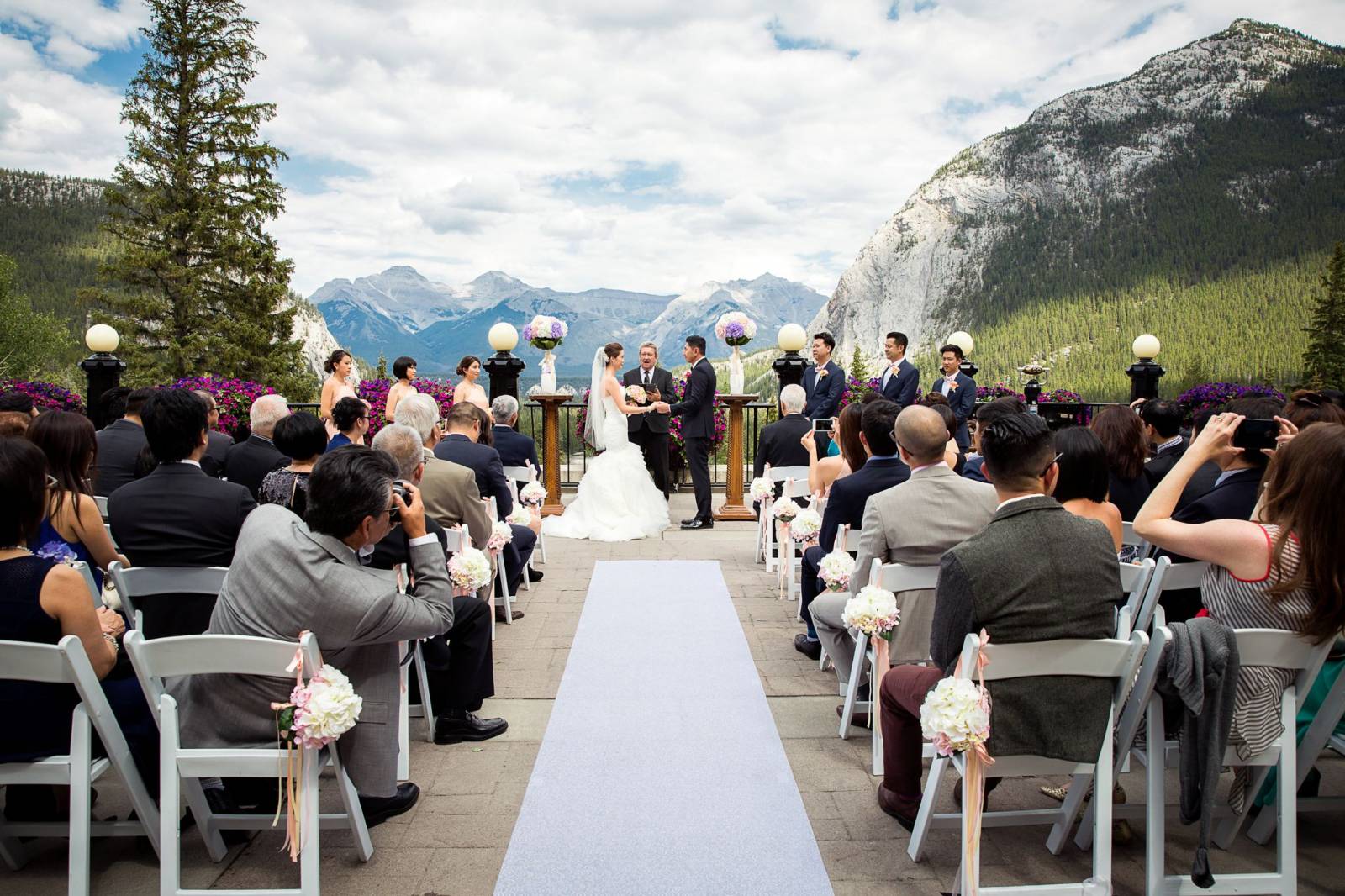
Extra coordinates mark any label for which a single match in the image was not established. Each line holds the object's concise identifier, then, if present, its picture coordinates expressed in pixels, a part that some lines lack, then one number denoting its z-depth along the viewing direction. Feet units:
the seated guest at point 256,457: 17.28
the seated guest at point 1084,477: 11.12
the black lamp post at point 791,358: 33.30
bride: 30.14
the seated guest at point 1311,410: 14.29
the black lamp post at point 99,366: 34.83
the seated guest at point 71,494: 11.73
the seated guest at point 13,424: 14.49
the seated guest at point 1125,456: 14.16
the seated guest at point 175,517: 11.30
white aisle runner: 9.71
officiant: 34.27
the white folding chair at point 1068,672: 8.32
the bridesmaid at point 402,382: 30.04
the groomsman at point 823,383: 30.81
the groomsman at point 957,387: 30.42
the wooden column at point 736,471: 33.32
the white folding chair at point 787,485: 22.76
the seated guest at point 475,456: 18.90
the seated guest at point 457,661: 13.28
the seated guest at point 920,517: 11.75
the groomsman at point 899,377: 30.27
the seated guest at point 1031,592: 8.41
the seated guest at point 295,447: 13.19
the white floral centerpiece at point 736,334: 33.99
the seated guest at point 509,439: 24.40
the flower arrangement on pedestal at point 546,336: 33.99
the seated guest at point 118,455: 17.72
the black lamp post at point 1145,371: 37.68
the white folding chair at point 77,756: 8.02
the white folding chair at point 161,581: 10.85
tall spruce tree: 98.63
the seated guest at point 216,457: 19.53
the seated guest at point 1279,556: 8.41
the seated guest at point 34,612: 8.44
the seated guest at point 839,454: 16.66
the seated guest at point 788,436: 24.14
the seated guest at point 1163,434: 15.66
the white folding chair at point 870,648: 11.46
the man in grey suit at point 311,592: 9.12
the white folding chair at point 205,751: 8.24
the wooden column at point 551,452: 33.76
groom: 31.37
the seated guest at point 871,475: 14.61
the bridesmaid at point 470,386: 30.81
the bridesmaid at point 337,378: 28.63
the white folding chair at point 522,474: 24.09
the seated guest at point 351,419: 17.46
